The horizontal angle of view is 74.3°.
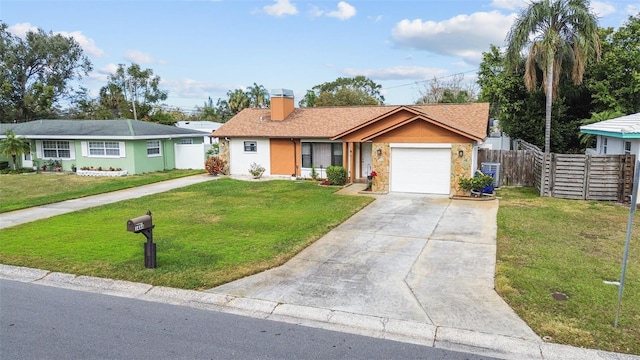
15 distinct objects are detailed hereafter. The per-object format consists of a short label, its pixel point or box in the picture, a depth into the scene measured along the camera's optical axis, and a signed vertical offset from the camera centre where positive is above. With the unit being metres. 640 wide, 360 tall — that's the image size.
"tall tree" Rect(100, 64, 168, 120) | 48.75 +6.65
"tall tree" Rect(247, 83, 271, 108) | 61.47 +7.39
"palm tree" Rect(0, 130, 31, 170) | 25.23 +0.12
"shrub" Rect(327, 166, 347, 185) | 19.02 -1.42
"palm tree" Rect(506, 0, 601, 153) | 18.16 +4.49
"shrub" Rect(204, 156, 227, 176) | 23.23 -1.10
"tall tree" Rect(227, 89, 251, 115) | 49.28 +5.21
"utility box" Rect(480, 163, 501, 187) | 17.39 -1.15
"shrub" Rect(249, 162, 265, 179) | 22.16 -1.39
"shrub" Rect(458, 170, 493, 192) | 15.51 -1.49
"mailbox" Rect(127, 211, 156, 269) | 7.50 -1.63
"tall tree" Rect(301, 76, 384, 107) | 55.28 +6.95
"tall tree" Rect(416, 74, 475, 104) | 49.06 +6.01
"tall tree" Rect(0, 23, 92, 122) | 45.50 +8.81
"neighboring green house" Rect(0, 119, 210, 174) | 24.59 +0.01
